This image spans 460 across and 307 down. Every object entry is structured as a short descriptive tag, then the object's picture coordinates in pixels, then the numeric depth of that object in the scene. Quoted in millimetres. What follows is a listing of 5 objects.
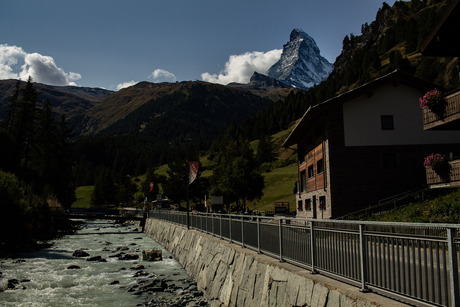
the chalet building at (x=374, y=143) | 27188
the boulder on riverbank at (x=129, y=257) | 25894
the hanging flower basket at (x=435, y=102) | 19219
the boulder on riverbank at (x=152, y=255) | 24688
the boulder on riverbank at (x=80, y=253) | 26641
